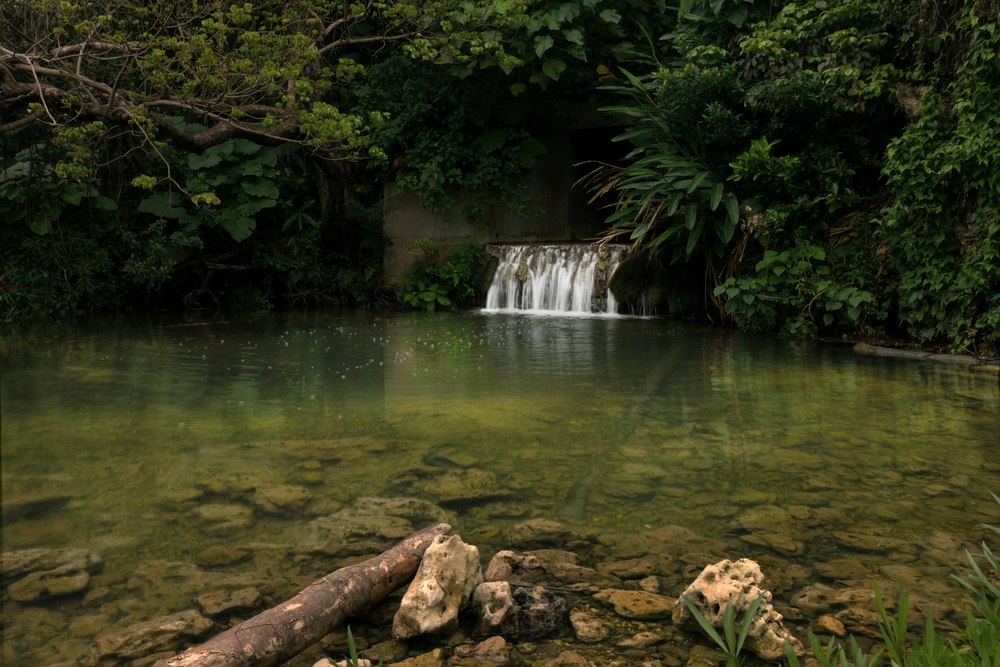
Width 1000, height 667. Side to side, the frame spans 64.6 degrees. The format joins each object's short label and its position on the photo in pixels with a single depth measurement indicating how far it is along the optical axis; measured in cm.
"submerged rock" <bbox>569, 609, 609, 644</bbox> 248
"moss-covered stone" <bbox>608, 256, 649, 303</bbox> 1208
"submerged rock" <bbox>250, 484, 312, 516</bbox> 361
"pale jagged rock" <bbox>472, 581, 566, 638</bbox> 252
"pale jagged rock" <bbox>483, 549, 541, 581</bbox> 283
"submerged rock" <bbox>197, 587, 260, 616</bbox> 266
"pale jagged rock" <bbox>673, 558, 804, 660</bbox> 235
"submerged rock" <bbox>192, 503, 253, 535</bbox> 340
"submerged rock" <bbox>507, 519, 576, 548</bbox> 322
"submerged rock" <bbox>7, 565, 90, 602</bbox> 279
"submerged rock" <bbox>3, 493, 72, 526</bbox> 360
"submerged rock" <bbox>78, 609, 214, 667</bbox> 238
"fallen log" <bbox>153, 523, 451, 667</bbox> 207
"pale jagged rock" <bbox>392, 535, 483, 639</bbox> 245
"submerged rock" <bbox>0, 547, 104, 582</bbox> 300
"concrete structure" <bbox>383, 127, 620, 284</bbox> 1454
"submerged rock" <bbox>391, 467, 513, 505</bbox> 375
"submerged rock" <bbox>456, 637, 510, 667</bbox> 235
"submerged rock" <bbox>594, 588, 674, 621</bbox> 261
